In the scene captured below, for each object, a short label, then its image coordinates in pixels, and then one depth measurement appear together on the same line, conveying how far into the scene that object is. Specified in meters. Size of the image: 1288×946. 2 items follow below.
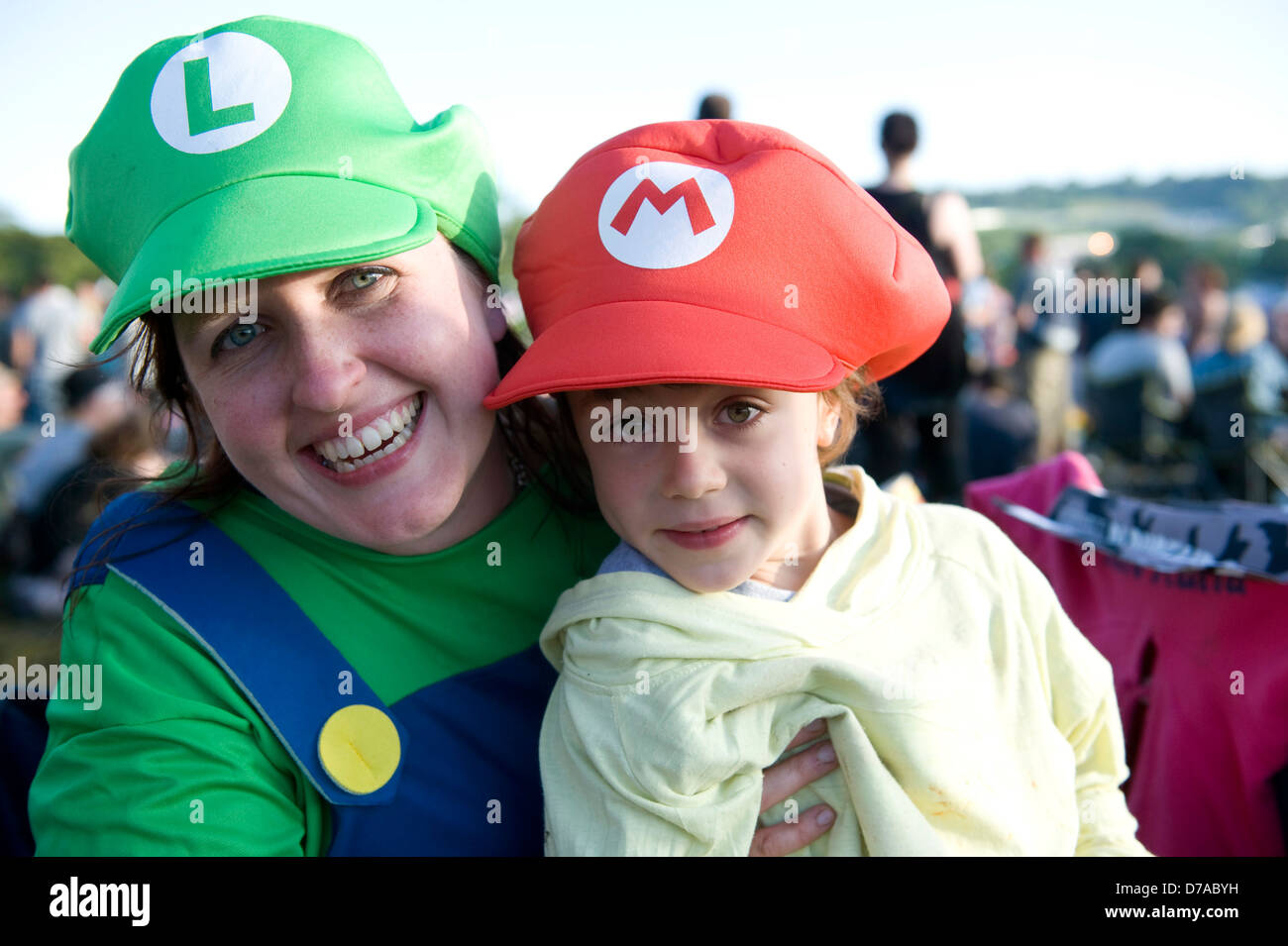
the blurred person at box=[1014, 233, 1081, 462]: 8.62
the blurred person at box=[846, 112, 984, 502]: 4.96
